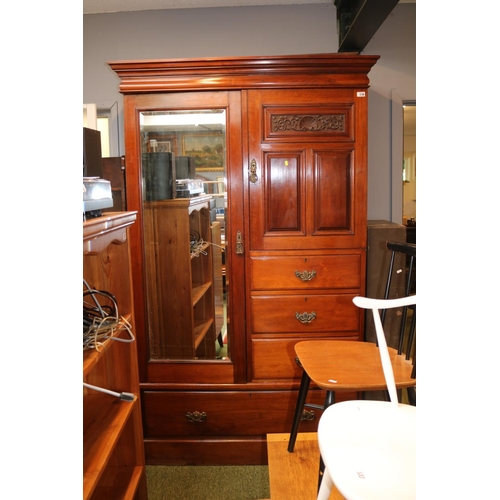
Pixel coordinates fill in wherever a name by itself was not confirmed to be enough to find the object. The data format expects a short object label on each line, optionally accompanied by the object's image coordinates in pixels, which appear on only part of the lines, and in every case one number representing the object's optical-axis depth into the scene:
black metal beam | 1.98
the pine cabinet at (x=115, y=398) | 1.28
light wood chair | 1.41
